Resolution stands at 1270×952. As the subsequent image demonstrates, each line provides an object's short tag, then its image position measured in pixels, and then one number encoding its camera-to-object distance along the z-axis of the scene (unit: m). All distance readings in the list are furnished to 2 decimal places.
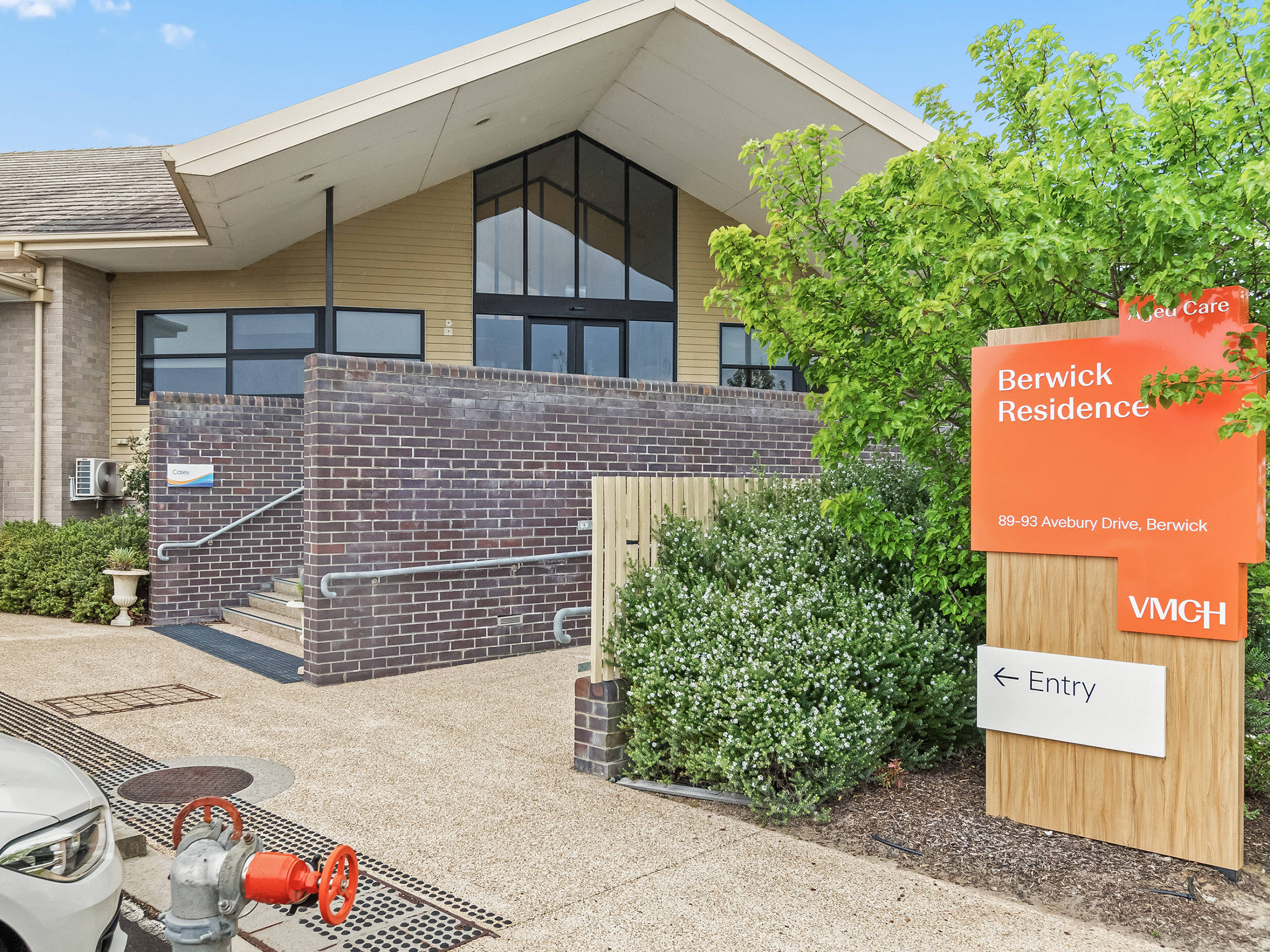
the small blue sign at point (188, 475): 10.13
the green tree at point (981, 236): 3.62
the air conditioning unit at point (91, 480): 13.01
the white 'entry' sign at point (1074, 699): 3.88
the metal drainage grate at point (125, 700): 6.49
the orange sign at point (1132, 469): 3.67
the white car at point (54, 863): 2.31
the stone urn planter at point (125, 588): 10.18
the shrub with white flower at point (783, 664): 4.35
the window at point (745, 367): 14.45
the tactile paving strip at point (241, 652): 7.95
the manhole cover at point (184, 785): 4.67
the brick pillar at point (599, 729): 4.98
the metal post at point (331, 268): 11.16
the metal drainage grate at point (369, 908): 3.21
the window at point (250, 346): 13.53
